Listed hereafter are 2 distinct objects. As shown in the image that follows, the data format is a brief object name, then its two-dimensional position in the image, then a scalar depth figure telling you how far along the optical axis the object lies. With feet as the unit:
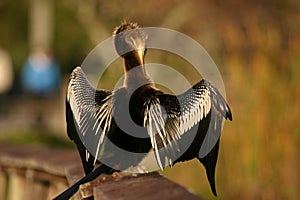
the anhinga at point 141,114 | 39.27
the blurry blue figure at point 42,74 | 177.99
